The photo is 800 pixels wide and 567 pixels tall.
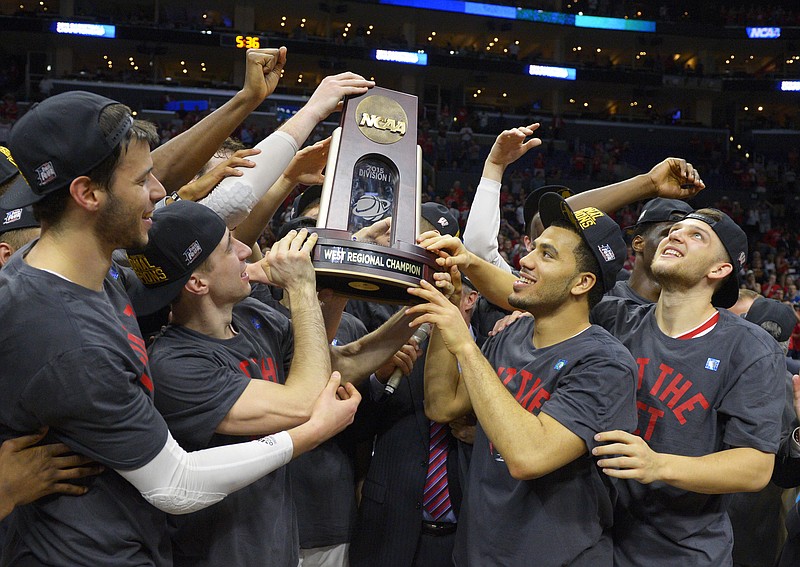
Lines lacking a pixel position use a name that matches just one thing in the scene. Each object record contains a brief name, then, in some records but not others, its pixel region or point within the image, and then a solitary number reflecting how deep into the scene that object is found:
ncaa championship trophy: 2.43
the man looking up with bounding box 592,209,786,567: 2.64
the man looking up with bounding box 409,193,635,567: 2.48
